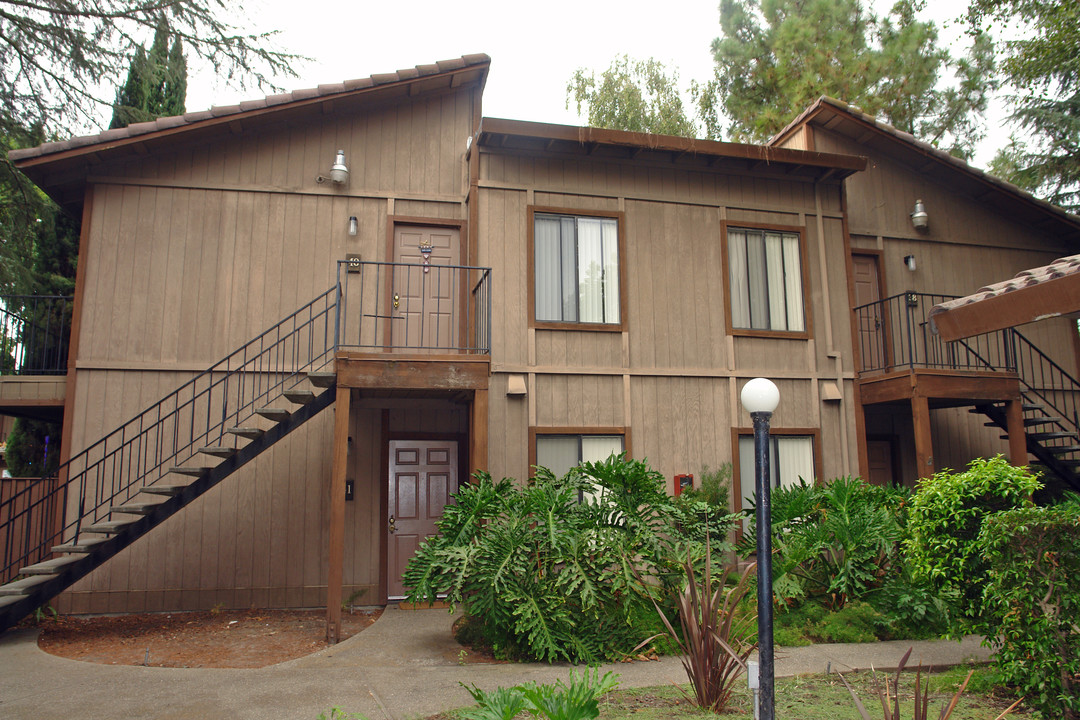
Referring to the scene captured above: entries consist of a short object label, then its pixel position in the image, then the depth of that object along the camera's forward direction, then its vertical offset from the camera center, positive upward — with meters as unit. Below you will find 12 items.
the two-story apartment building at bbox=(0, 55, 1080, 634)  8.51 +1.84
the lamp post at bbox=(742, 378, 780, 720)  3.95 -0.30
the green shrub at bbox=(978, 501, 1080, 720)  4.32 -0.78
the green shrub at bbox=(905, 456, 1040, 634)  4.96 -0.39
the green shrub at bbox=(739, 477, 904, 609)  7.21 -0.73
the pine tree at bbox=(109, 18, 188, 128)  9.72 +5.68
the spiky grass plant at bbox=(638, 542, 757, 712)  4.68 -1.15
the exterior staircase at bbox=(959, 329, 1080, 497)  10.09 +0.78
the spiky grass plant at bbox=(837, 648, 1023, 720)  3.45 -1.15
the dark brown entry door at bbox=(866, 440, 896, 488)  10.87 +0.11
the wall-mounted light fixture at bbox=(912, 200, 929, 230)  11.33 +3.80
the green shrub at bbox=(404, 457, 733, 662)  6.21 -0.80
